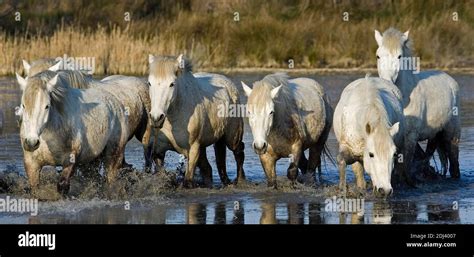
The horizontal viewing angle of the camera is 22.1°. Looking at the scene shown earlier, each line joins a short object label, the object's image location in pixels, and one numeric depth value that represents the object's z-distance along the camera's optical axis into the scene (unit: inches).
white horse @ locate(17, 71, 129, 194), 491.2
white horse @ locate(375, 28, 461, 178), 586.9
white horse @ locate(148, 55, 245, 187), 550.3
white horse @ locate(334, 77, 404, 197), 498.0
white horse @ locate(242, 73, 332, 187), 536.4
